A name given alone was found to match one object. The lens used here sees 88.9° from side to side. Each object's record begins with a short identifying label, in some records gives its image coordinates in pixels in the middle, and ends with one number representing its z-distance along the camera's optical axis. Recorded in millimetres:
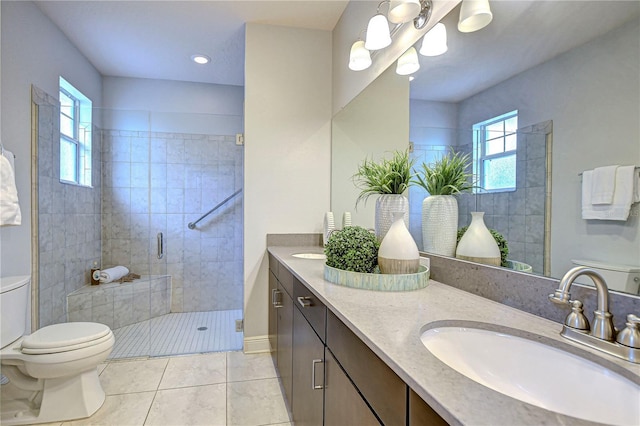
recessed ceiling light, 3109
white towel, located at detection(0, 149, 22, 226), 1854
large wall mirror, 752
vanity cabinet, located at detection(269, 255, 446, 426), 665
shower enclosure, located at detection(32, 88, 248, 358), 2613
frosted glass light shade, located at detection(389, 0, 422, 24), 1479
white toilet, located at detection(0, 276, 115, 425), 1695
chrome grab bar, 3399
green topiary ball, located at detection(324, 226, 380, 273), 1371
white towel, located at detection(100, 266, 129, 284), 3050
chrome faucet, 646
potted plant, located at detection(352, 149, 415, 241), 1520
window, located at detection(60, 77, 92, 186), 2832
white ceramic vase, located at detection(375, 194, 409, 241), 1523
